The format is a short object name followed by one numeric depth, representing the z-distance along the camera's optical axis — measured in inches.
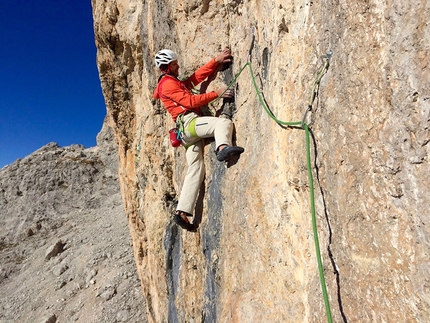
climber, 195.6
